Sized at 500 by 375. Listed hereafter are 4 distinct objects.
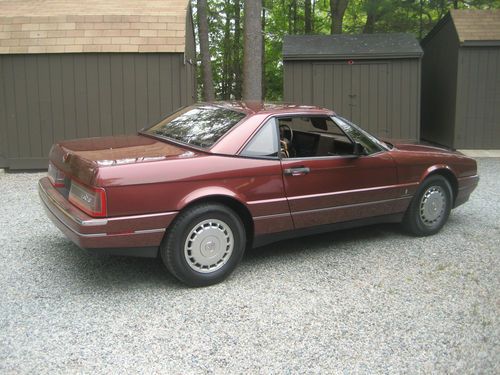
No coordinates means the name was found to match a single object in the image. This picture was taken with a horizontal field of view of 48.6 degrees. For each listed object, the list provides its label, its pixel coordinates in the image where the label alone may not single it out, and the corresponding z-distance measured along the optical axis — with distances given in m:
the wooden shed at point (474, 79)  12.44
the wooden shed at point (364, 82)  11.90
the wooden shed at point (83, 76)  10.20
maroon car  4.08
